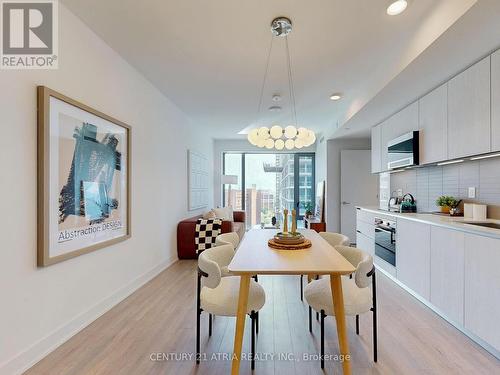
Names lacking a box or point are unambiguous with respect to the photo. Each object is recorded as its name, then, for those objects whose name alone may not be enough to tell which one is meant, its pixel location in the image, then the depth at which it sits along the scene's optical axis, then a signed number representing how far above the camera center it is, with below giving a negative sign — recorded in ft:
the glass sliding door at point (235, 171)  24.71 +1.55
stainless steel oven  10.83 -2.32
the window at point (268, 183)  24.41 +0.41
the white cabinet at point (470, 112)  7.23 +2.25
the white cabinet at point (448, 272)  7.11 -2.46
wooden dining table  5.00 -1.58
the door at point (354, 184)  19.30 +0.23
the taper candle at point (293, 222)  7.35 -0.99
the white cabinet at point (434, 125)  9.04 +2.27
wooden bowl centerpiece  6.81 -1.49
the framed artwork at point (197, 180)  16.79 +0.49
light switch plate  8.81 -0.17
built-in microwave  10.66 +1.61
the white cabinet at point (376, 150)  14.43 +2.10
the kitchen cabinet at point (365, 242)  13.03 -2.94
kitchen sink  7.35 -1.07
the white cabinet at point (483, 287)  5.99 -2.43
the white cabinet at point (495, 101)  6.79 +2.26
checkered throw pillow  14.02 -2.49
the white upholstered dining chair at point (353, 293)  5.37 -2.45
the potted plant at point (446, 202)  9.51 -0.58
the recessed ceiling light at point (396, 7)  6.32 +4.44
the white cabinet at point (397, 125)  11.01 +2.88
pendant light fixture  9.66 +1.99
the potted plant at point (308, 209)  22.61 -1.90
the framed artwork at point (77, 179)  5.98 +0.23
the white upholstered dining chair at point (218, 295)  5.47 -2.48
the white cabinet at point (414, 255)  8.66 -2.44
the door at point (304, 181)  24.32 +0.58
